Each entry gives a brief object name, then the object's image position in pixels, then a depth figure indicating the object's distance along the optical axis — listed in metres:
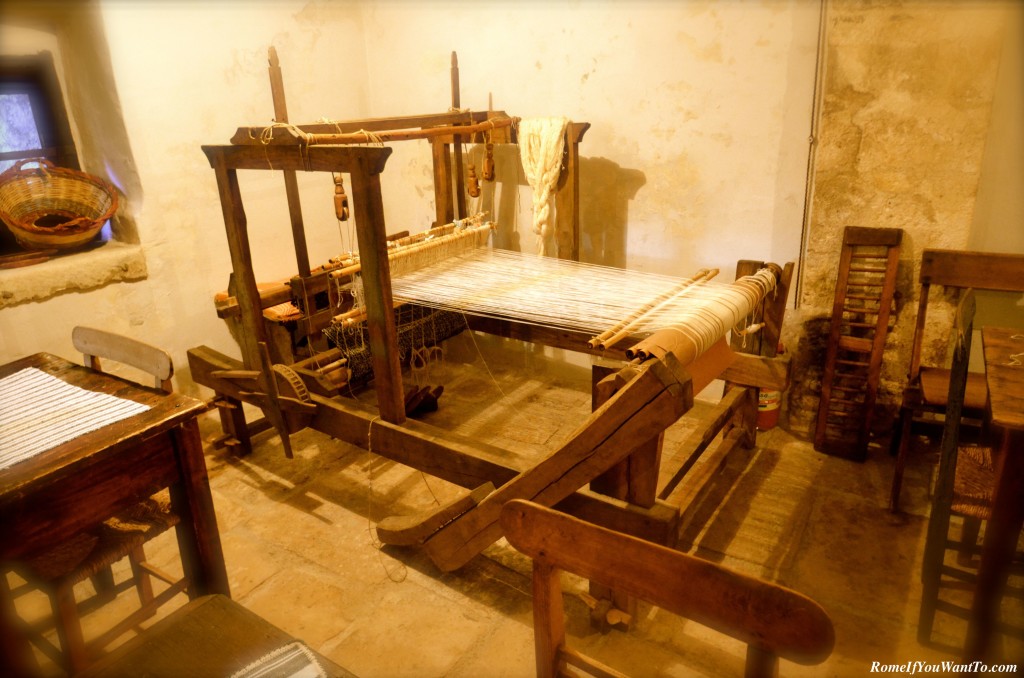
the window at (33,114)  3.30
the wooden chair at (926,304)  2.63
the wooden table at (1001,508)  1.71
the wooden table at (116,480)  1.45
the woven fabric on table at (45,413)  1.57
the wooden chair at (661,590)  1.06
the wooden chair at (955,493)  1.92
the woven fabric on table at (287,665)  1.19
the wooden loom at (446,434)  1.87
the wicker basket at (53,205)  3.19
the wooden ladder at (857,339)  2.99
